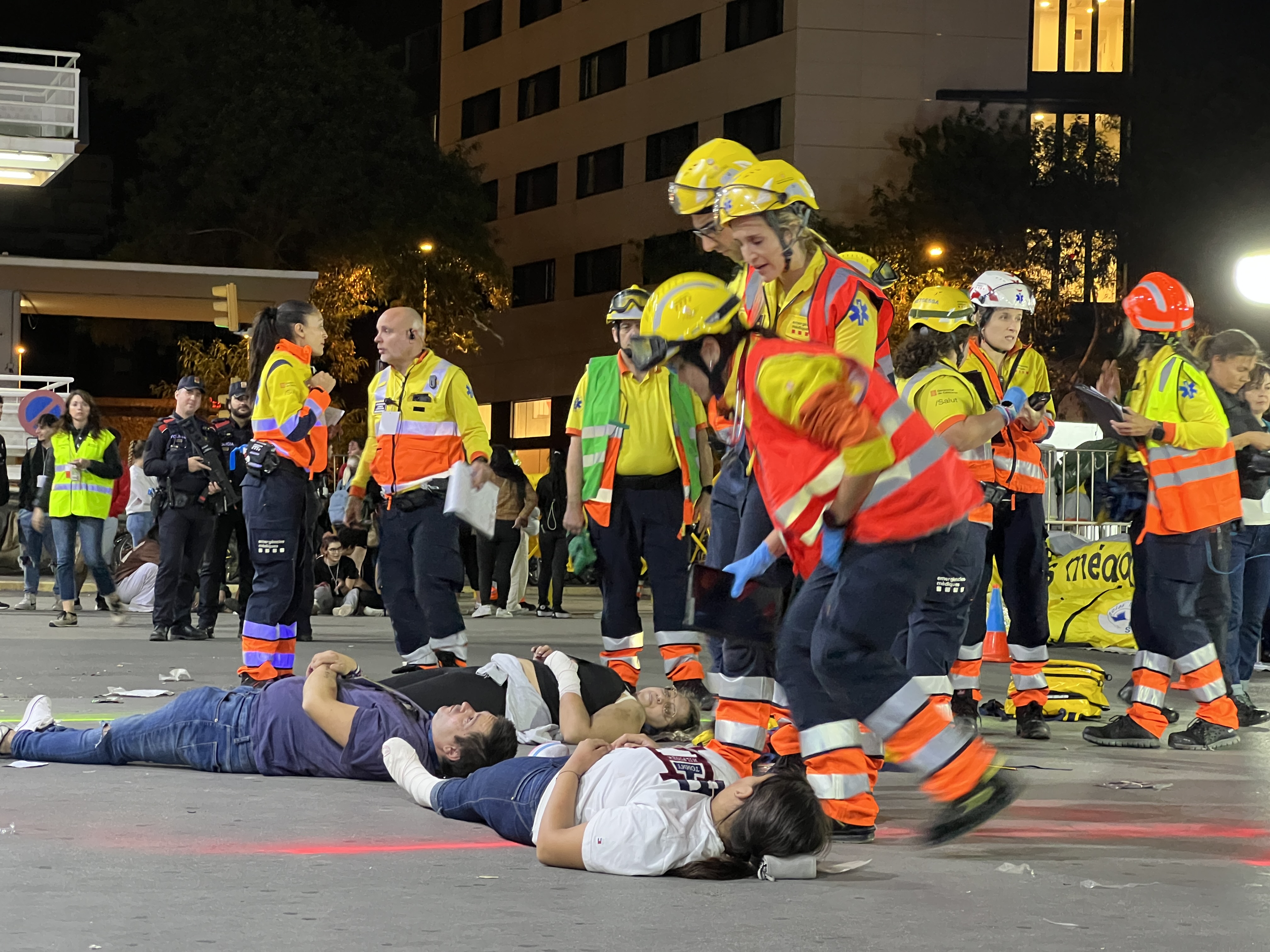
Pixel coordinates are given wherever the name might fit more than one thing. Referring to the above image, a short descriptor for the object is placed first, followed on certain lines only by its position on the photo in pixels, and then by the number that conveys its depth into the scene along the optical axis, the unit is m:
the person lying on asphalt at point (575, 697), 6.43
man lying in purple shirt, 6.06
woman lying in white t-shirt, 4.44
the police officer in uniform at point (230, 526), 13.37
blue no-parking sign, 21.38
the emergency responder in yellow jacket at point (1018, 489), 7.83
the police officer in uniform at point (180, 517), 12.98
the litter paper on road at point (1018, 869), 4.75
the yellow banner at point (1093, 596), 13.21
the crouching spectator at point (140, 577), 16.56
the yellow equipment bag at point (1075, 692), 8.79
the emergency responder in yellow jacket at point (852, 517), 4.62
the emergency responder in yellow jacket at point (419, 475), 8.90
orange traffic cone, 9.34
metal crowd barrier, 15.62
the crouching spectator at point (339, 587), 16.97
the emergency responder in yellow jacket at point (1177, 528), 7.55
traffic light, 20.23
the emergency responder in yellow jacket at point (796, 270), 5.55
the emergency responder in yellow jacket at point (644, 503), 8.66
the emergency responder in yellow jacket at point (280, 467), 8.88
